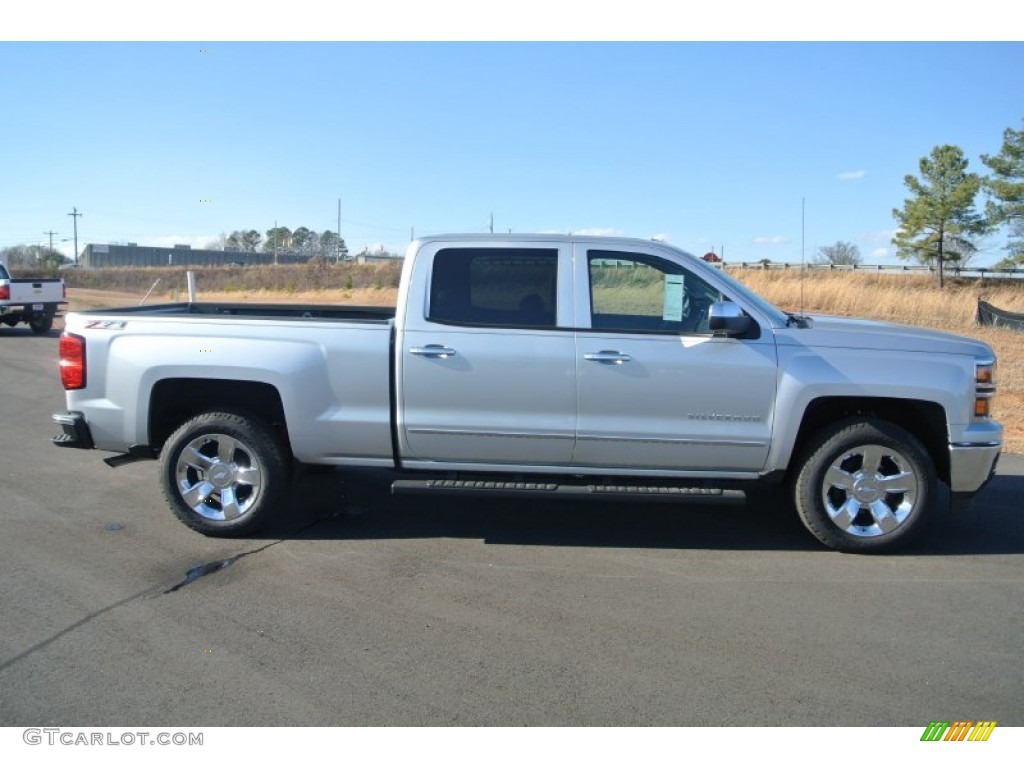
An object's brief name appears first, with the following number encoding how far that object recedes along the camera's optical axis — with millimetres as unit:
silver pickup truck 5734
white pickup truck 20188
